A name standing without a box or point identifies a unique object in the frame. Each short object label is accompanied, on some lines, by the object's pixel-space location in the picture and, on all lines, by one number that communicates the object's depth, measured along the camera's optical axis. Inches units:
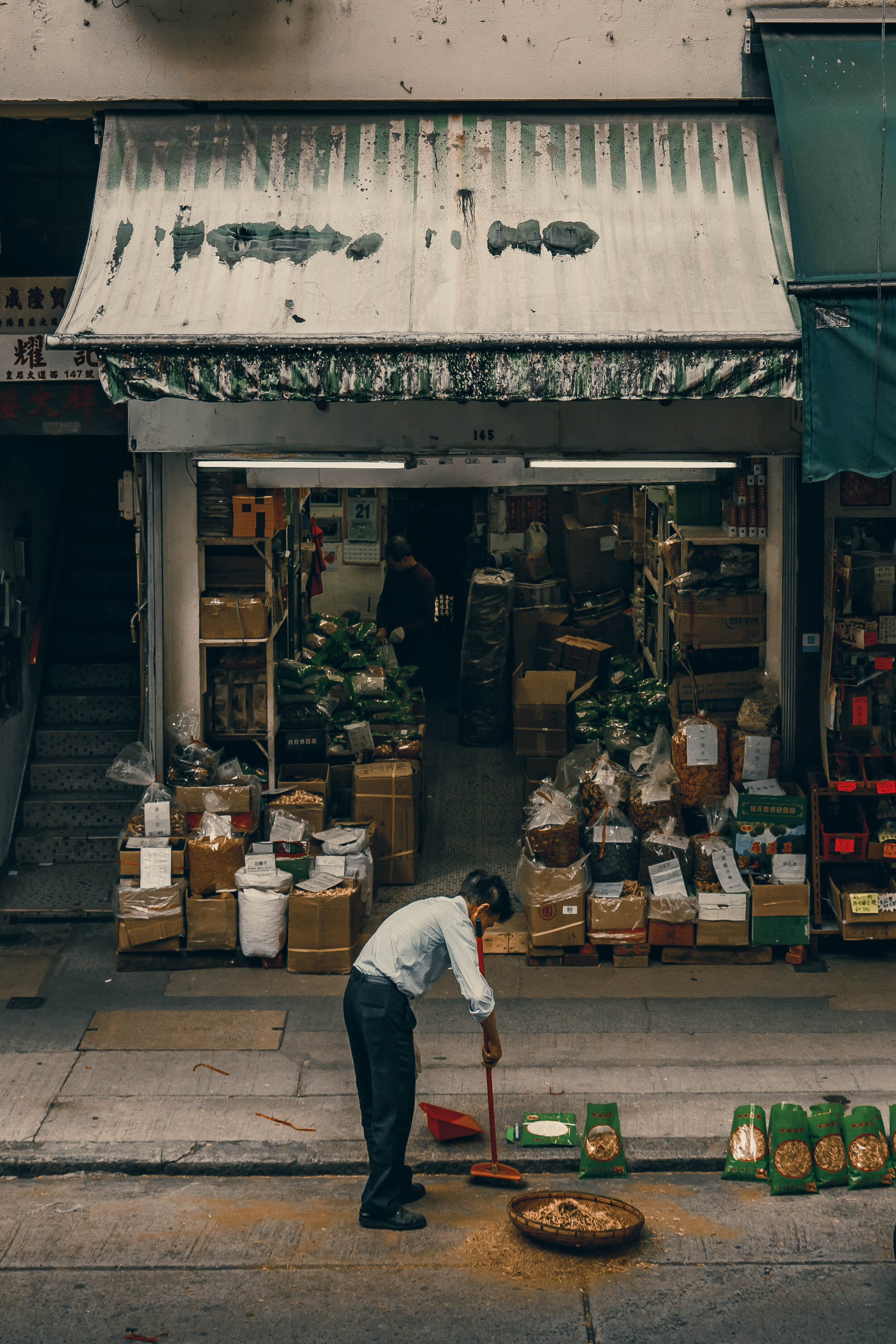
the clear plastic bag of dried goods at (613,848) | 396.5
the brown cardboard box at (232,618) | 408.8
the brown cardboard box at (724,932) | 392.2
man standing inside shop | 578.2
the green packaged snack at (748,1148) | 295.0
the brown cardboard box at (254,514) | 405.4
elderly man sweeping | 279.4
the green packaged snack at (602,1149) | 297.4
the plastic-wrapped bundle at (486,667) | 559.8
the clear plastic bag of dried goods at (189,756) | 404.2
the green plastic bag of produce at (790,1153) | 288.8
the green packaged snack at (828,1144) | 290.4
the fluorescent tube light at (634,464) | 381.7
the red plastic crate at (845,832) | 390.3
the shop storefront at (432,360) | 335.9
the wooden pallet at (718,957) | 395.2
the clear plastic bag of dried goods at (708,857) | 391.9
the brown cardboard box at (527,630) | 571.8
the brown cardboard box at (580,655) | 534.9
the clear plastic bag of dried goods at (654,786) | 406.0
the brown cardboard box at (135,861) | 390.3
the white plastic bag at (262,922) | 388.5
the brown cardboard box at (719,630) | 415.5
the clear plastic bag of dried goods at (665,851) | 396.2
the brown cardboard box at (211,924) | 390.6
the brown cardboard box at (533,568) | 590.2
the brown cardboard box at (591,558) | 585.3
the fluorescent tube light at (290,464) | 379.2
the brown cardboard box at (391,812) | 436.1
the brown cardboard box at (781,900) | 388.8
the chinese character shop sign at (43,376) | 392.5
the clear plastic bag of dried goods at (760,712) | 404.5
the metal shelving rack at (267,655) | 407.8
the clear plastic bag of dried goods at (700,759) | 406.6
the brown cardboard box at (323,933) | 387.9
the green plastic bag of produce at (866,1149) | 288.7
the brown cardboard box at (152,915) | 390.0
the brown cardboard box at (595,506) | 591.2
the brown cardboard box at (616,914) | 392.2
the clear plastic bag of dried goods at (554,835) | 395.2
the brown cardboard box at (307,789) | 415.2
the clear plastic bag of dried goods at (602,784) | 409.1
